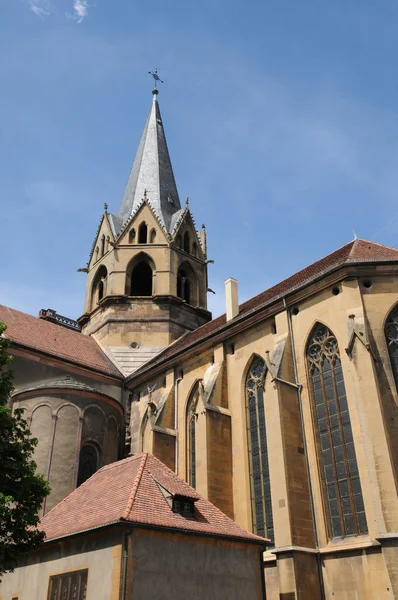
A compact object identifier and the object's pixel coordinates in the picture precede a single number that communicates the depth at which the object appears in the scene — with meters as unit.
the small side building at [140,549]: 10.52
